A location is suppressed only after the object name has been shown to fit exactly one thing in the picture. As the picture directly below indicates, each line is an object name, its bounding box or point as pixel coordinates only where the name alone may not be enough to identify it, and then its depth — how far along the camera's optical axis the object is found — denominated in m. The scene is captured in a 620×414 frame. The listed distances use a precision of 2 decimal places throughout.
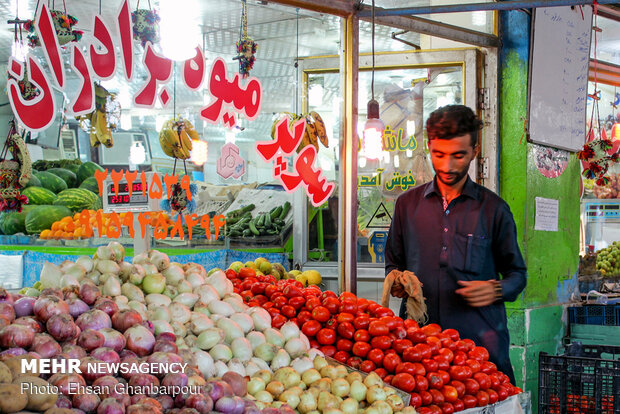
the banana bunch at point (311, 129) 3.90
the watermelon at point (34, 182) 5.96
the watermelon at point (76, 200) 5.74
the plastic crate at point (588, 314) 4.75
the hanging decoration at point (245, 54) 3.59
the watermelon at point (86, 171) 6.45
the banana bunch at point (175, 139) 3.75
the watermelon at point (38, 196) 5.79
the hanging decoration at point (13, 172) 3.14
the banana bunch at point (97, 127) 3.33
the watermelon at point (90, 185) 6.19
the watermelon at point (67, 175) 6.28
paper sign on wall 4.58
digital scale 3.80
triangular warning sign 5.47
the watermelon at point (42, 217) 5.50
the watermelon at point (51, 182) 6.02
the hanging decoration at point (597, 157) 4.87
